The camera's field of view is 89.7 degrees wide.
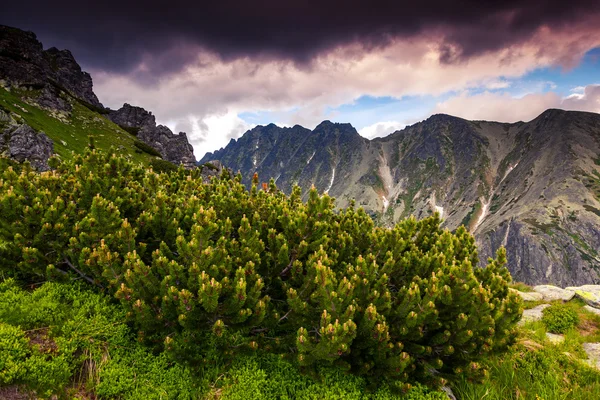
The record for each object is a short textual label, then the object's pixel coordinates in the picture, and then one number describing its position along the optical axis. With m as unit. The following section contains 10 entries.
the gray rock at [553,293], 15.72
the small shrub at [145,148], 76.00
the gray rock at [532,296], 16.03
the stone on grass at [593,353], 9.51
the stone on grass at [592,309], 13.37
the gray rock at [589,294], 14.45
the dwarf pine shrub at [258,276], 6.40
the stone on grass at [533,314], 12.68
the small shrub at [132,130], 101.00
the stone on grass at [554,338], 10.91
